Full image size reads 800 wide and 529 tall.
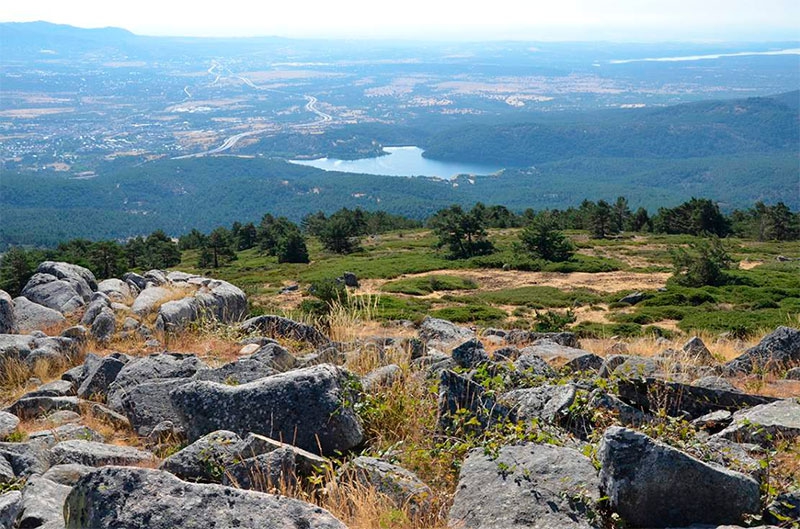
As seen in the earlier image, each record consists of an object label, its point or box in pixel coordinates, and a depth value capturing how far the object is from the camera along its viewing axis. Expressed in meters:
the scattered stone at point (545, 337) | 13.21
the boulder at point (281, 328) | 10.91
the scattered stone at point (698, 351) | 9.95
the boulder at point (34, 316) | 13.77
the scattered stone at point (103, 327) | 11.49
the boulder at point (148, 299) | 13.40
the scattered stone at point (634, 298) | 32.44
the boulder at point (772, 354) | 9.34
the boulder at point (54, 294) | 16.11
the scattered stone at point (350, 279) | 38.83
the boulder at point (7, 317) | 12.99
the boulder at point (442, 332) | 12.41
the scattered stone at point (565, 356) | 8.82
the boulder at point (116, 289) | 15.95
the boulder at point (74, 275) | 18.34
